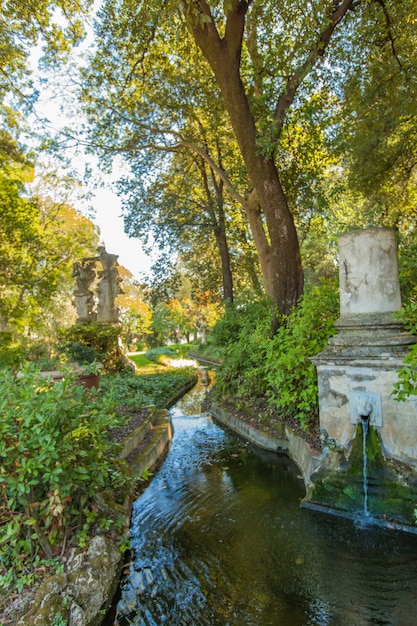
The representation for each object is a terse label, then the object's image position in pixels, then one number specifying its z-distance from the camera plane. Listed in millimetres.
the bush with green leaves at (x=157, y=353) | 25092
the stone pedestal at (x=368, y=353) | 3879
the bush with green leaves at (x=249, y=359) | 7504
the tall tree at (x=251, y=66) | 6973
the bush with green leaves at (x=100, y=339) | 12664
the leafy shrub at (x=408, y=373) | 3279
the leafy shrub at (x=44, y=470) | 2564
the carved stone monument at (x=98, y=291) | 14969
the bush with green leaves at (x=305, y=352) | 5082
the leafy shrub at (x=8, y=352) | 12309
